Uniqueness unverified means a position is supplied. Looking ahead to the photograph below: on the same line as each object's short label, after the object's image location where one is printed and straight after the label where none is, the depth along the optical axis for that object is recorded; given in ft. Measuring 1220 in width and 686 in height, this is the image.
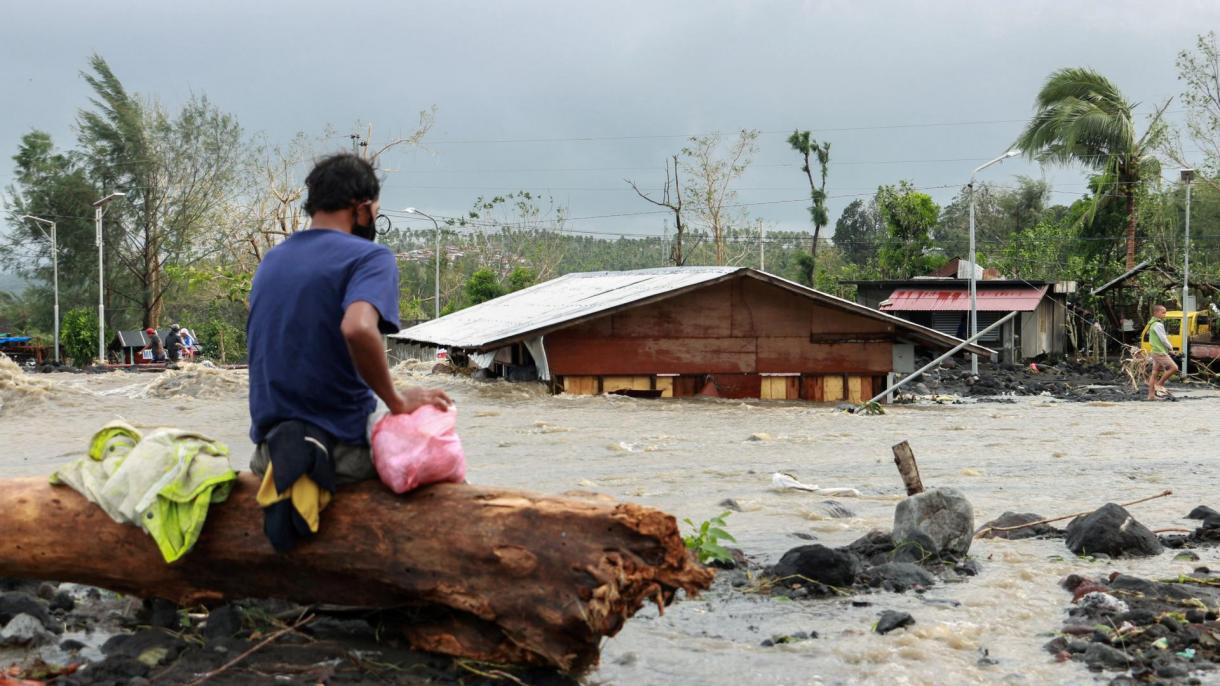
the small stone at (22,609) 19.34
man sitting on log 15.34
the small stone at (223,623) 18.16
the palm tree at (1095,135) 148.97
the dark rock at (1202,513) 30.95
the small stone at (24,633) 18.47
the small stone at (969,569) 25.59
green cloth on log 16.76
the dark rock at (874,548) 26.78
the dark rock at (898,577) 24.29
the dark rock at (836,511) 33.88
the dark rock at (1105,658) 18.98
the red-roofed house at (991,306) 136.26
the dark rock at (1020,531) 30.09
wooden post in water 30.73
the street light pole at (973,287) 115.14
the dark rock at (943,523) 26.63
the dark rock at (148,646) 17.29
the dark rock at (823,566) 23.97
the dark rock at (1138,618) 20.93
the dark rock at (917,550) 26.18
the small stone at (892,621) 21.05
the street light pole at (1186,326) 115.14
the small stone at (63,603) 20.57
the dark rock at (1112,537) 27.40
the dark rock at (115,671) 16.35
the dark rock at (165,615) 18.79
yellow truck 118.83
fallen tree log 15.94
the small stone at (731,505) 34.68
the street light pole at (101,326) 131.78
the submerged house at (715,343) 72.33
